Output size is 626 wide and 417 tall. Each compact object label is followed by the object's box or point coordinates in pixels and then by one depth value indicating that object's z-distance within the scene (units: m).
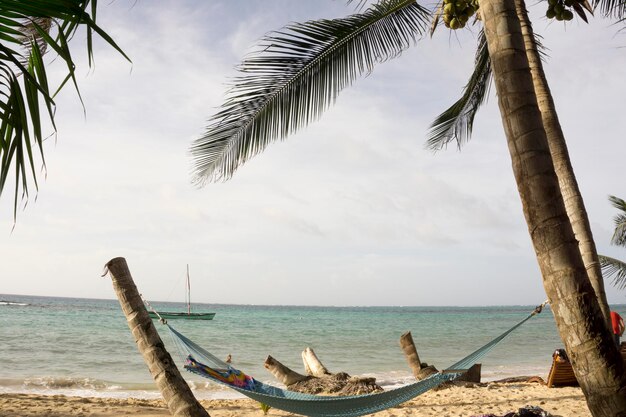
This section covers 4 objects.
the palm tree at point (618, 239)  11.41
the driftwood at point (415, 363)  6.56
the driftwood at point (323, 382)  6.12
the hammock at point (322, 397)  3.25
